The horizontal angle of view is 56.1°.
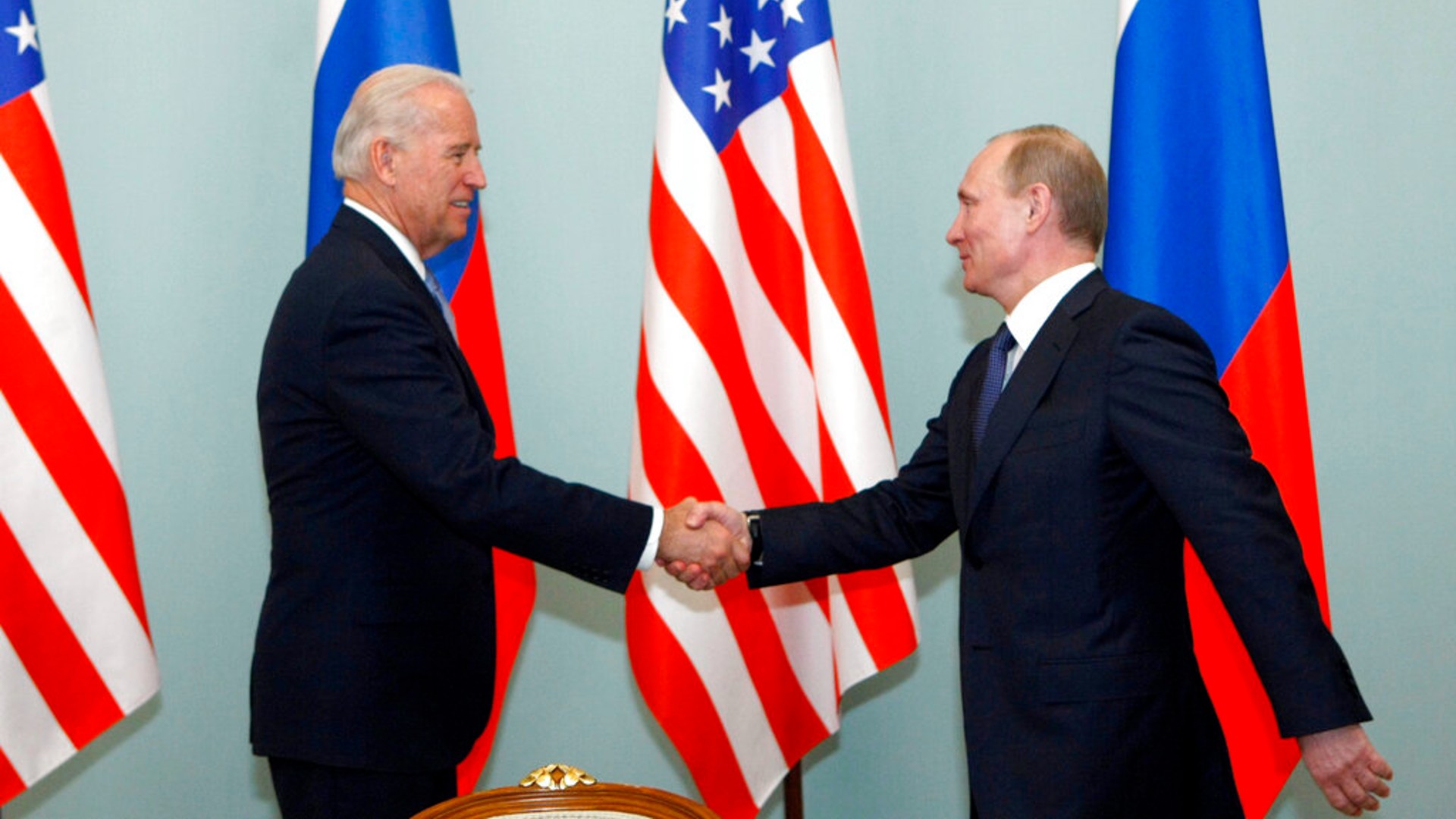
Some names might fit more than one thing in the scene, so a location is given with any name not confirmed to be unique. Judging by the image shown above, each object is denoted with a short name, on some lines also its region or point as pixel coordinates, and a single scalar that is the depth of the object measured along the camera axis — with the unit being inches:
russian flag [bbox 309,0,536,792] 117.3
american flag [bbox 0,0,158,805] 108.0
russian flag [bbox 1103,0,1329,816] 106.0
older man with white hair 87.0
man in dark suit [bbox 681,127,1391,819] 77.2
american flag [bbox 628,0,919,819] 118.2
